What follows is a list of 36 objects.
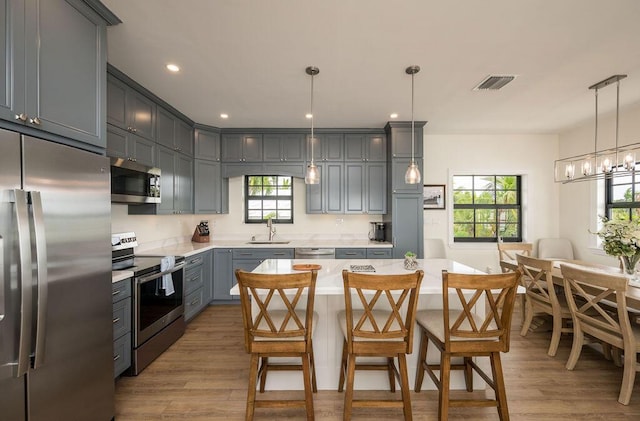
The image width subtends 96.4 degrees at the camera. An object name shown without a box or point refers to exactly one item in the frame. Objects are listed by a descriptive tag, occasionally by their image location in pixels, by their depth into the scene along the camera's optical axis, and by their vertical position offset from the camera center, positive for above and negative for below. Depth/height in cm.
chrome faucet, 478 -32
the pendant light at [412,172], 259 +34
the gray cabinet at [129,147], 268 +65
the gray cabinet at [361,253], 422 -64
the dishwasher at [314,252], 421 -63
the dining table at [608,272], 215 -67
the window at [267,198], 501 +21
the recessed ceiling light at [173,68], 261 +132
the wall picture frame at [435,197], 499 +22
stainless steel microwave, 263 +28
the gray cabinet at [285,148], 457 +99
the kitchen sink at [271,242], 464 -52
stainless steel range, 243 -84
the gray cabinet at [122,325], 221 -91
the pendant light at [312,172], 269 +36
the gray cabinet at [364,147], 457 +100
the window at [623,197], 387 +17
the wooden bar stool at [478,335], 166 -77
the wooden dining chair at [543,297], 274 -92
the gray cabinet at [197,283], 355 -98
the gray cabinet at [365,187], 458 +36
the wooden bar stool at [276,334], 166 -76
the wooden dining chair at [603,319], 205 -90
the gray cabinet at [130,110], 267 +103
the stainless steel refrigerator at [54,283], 121 -35
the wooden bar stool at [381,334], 165 -75
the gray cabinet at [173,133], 349 +103
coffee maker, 475 -35
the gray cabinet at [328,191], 458 +30
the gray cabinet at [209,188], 437 +34
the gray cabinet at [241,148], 459 +100
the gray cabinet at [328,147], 457 +100
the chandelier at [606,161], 273 +48
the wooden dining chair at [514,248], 402 -54
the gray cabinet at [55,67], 134 +77
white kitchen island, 223 -116
